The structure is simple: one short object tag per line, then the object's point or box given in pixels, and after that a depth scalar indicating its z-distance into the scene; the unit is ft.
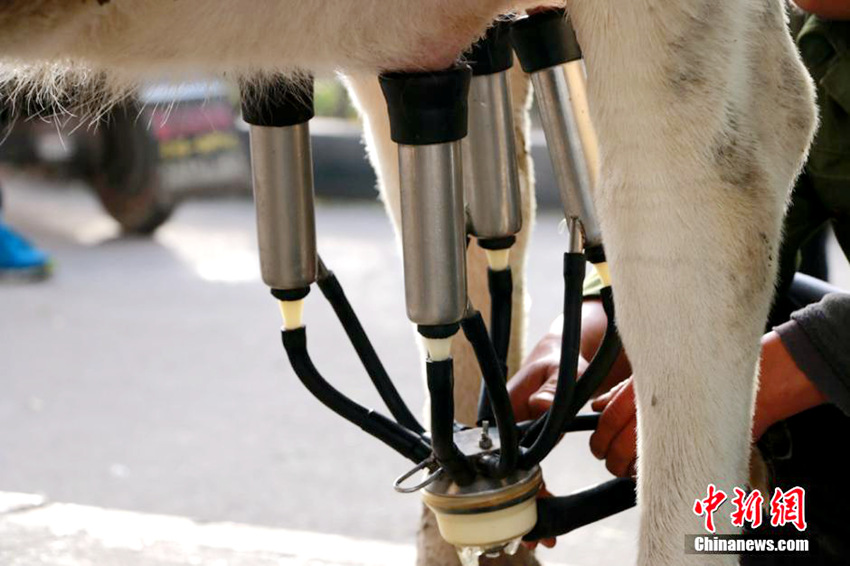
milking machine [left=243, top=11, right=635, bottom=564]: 6.26
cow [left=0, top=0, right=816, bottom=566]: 5.95
